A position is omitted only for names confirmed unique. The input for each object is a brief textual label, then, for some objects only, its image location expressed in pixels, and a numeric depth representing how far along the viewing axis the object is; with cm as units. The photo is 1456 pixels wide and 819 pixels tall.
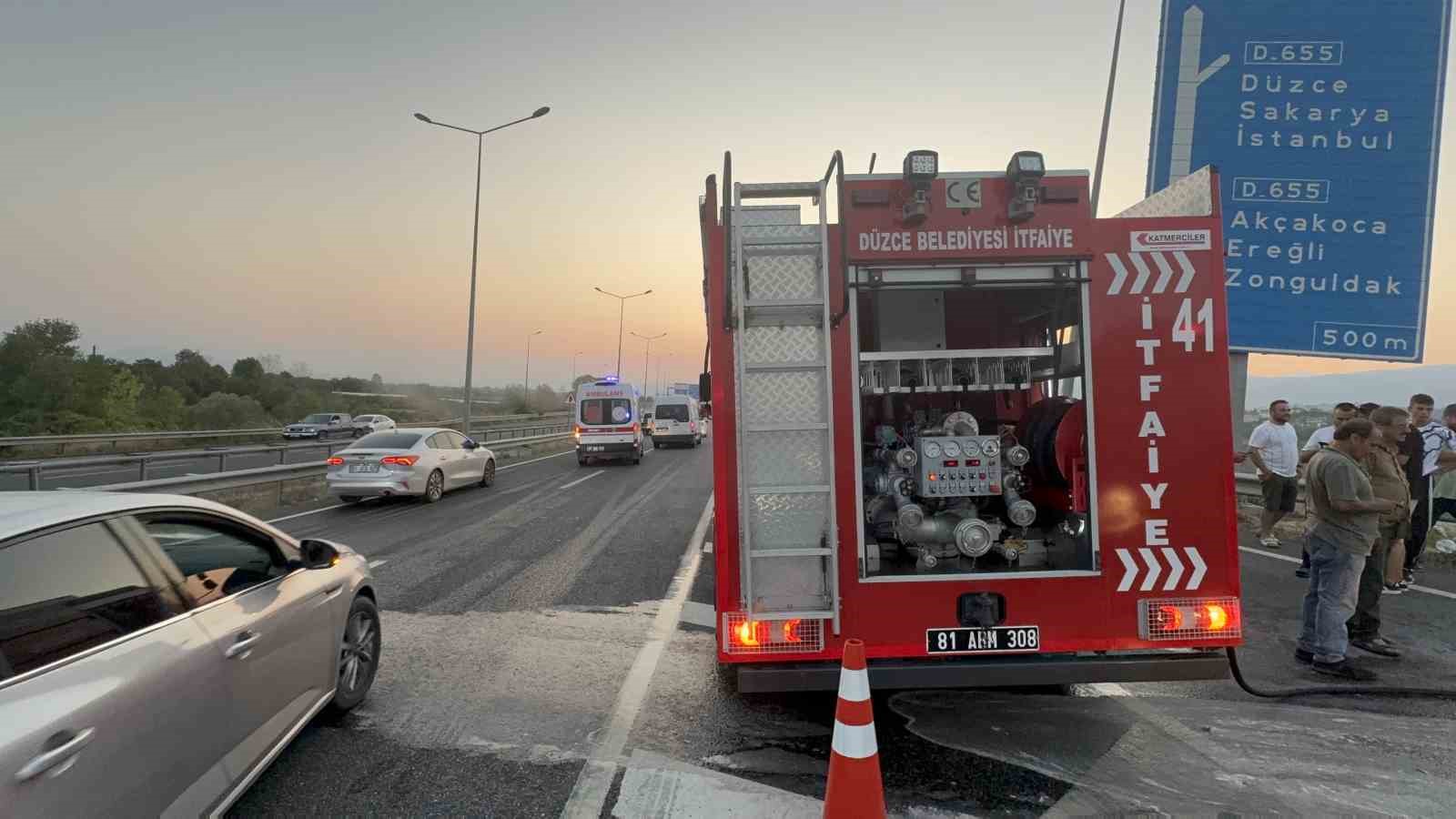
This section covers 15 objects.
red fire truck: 351
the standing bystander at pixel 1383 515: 526
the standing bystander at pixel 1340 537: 479
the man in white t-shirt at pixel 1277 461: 873
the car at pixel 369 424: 4372
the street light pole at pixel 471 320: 2430
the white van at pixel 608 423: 2270
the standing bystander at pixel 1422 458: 706
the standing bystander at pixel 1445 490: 741
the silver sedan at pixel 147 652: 207
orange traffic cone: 273
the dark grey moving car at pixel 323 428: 4047
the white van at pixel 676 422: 3180
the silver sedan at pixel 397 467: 1305
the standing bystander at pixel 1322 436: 690
